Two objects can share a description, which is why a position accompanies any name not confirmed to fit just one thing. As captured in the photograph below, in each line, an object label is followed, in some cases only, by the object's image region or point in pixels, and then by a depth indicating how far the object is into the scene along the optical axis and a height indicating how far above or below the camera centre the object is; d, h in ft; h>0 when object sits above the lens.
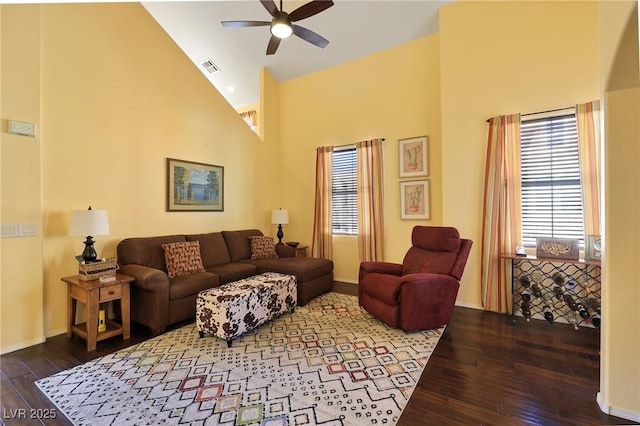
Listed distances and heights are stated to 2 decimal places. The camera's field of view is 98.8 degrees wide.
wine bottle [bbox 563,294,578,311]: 9.24 -3.10
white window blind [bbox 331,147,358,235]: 16.12 +1.23
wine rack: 9.30 -2.87
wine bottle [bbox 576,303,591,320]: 9.02 -3.33
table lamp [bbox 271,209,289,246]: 16.98 -0.18
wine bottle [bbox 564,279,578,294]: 9.81 -2.68
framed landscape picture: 12.94 +1.46
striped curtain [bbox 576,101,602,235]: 9.43 +1.74
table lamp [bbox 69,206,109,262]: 8.68 -0.30
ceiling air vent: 17.28 +9.54
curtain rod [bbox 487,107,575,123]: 10.11 +3.79
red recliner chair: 9.14 -2.46
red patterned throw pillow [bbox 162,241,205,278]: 11.07 -1.81
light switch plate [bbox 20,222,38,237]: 8.47 -0.40
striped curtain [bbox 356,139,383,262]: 14.93 +0.82
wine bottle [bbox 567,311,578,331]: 9.48 -3.84
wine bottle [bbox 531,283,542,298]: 10.01 -2.89
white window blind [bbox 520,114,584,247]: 10.07 +1.22
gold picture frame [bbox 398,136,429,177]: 13.89 +2.92
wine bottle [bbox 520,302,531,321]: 9.98 -3.59
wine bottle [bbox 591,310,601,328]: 8.74 -3.46
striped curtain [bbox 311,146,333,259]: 16.57 +0.65
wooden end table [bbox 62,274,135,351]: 8.31 -2.75
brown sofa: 9.39 -2.44
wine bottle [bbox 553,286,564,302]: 9.62 -2.86
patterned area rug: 5.61 -4.08
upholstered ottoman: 8.48 -3.04
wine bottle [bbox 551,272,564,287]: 9.70 -2.40
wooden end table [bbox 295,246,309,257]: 16.65 -2.31
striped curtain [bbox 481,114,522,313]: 10.82 +0.16
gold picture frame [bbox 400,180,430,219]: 13.96 +0.69
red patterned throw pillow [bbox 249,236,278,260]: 14.84 -1.85
